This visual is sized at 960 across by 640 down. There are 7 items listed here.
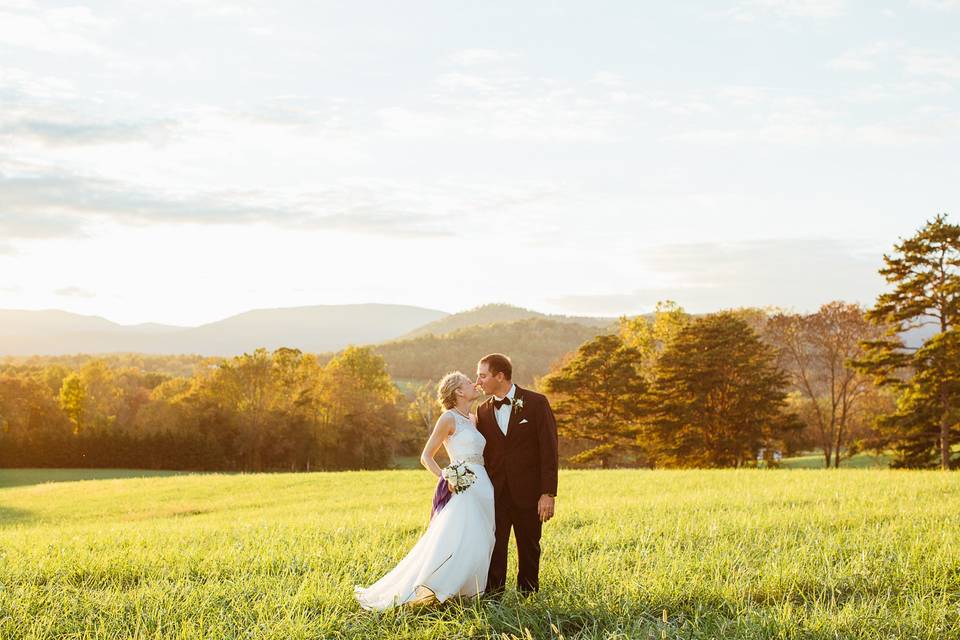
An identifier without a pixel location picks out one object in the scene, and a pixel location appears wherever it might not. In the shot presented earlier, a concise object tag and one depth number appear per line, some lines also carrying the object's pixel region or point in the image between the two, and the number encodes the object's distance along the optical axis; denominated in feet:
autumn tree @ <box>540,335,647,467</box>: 163.84
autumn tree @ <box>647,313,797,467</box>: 142.82
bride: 22.27
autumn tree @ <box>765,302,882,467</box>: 154.20
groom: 23.68
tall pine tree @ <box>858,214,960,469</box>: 99.60
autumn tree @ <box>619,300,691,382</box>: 187.21
